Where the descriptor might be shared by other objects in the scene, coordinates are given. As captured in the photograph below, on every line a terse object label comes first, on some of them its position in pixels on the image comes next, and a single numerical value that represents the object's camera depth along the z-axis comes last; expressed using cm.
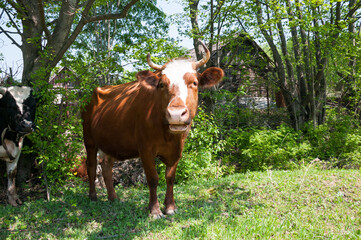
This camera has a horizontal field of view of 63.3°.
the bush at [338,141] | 861
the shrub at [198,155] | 758
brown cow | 379
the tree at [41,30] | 597
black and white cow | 517
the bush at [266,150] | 855
